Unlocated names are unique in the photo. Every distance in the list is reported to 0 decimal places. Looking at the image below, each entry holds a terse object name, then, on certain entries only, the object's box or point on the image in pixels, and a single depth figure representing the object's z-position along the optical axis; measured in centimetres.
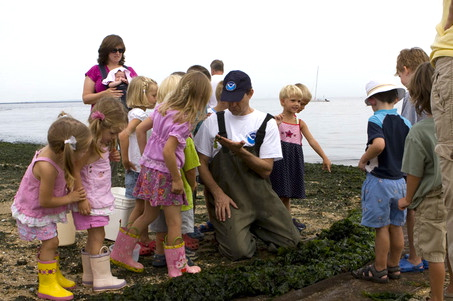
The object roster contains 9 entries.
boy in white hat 409
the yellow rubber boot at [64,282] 415
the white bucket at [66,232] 514
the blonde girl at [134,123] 495
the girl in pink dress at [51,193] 384
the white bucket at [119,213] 500
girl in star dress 571
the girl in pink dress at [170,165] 428
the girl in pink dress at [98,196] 414
